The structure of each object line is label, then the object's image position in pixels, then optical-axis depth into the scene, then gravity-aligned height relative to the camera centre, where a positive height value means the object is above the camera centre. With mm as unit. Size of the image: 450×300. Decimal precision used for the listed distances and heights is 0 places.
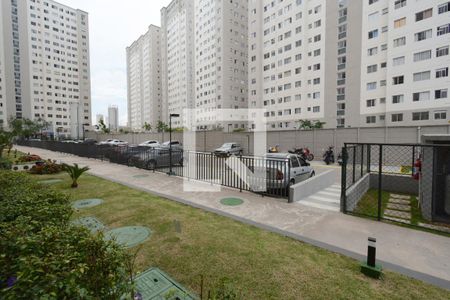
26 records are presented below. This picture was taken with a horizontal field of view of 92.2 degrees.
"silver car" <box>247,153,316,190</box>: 7246 -1303
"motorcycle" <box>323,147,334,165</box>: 17906 -1635
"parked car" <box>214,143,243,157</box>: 23831 -1201
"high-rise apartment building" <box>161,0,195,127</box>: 78812 +31909
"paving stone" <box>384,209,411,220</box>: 5711 -2108
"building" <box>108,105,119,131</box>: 138875 +15326
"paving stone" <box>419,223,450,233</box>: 4715 -2029
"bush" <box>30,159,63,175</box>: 11414 -1596
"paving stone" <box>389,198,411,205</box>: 6924 -2121
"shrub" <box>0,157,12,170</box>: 9961 -1160
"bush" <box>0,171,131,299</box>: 1361 -917
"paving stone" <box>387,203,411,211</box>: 6347 -2117
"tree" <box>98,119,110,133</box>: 57334 +3128
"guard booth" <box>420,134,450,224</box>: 5188 -1148
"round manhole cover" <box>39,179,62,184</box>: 9394 -1871
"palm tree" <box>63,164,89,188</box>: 8531 -1320
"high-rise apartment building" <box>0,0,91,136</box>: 64562 +25017
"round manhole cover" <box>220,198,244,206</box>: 6580 -1983
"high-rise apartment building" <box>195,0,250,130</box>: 59844 +22796
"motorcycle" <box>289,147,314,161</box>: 19688 -1378
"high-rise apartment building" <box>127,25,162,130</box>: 96938 +29048
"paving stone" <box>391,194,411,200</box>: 7476 -2119
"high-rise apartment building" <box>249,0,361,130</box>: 35719 +15026
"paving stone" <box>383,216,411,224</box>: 5105 -2021
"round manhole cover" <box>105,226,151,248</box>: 4125 -1950
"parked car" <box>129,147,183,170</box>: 12680 -1194
